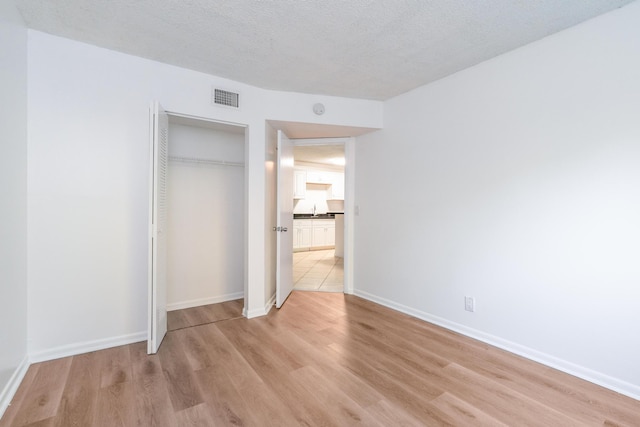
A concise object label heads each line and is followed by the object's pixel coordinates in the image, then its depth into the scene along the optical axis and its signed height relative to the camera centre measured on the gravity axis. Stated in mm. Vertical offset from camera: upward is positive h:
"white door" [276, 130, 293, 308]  3176 -120
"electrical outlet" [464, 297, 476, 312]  2559 -830
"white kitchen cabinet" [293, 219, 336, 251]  7211 -597
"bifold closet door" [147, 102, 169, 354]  2139 -135
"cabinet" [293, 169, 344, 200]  7461 +835
